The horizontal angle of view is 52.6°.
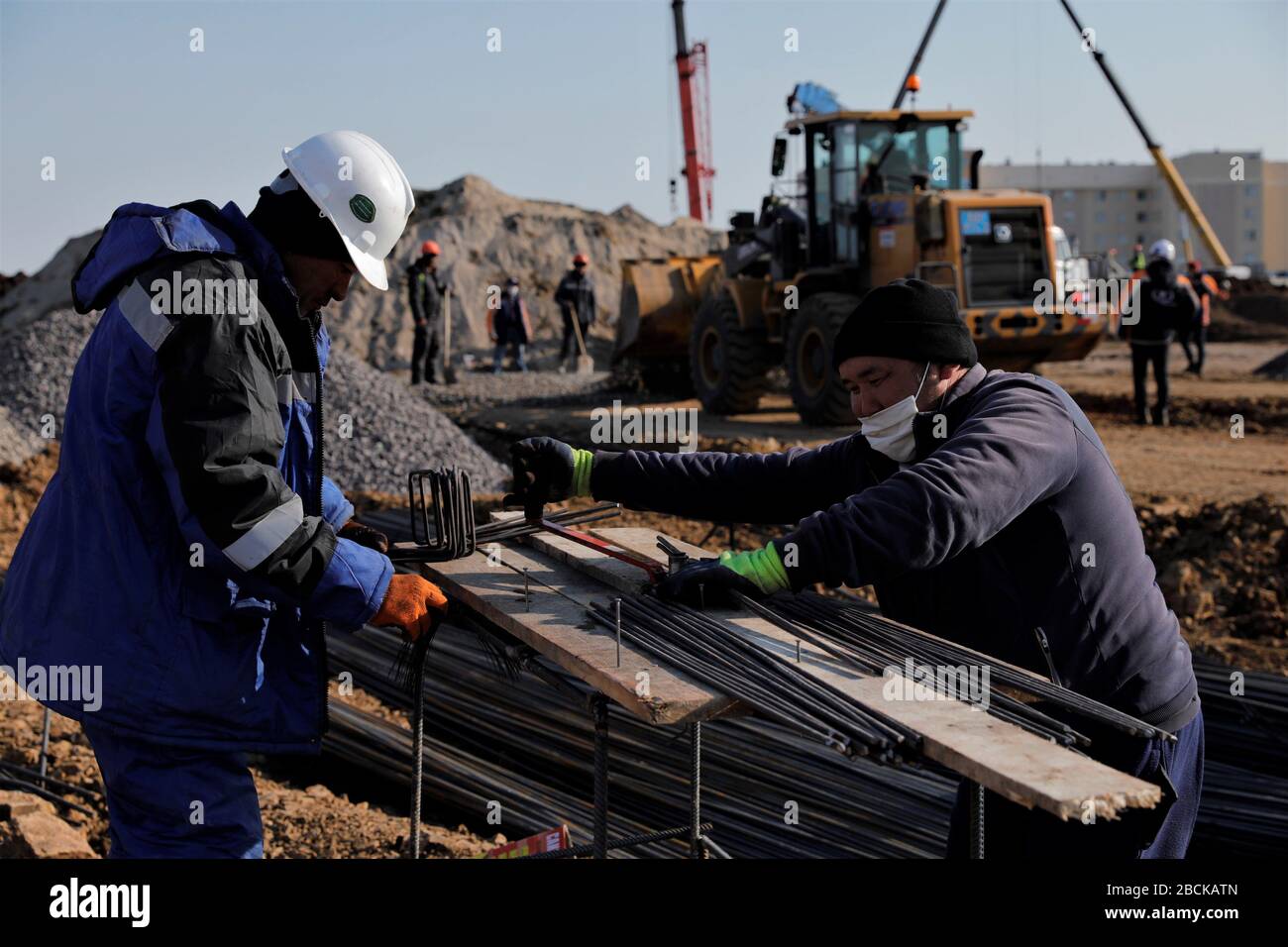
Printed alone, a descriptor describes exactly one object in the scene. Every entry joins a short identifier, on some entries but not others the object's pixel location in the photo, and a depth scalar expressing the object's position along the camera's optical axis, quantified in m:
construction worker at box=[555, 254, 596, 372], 22.14
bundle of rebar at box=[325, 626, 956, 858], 4.49
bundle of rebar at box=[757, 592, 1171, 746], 2.41
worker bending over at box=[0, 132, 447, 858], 2.65
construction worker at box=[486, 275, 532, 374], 22.61
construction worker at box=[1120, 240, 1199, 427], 12.66
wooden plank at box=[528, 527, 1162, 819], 2.00
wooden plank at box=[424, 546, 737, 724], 2.46
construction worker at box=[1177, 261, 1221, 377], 18.47
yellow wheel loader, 12.84
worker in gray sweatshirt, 2.66
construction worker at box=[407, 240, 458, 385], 17.83
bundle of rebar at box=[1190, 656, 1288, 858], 4.38
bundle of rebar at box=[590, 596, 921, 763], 2.26
